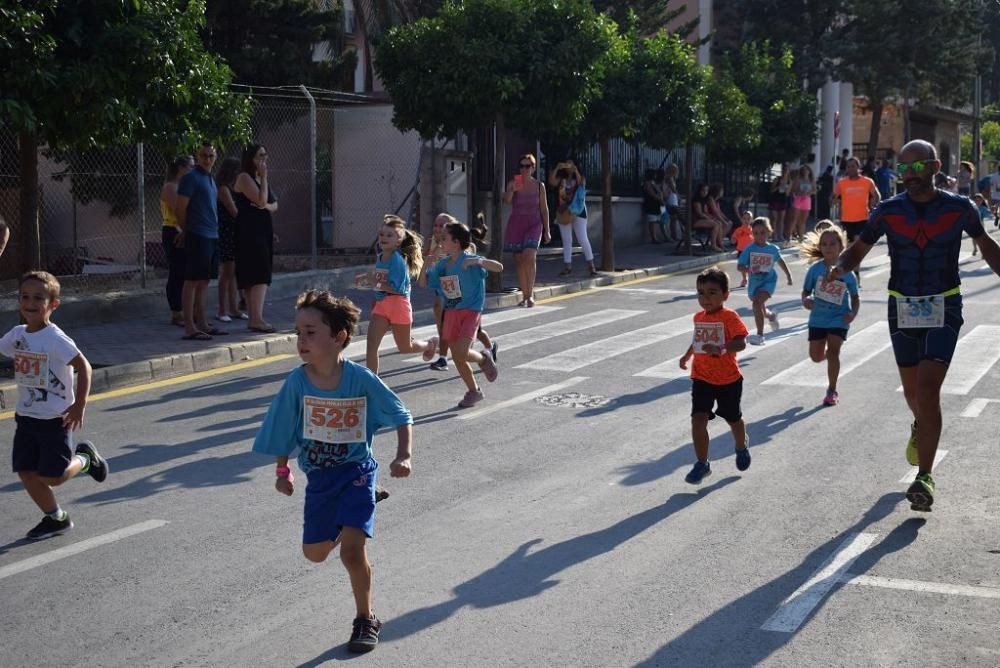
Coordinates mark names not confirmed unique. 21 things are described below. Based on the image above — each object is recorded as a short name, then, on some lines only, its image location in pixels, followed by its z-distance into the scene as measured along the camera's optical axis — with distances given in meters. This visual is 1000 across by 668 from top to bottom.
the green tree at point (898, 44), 40.50
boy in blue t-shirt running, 5.11
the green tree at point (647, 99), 22.02
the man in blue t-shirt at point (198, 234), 13.36
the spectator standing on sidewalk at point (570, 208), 20.91
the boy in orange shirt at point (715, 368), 7.96
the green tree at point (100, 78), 10.76
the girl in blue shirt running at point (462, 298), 10.50
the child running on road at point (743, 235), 20.24
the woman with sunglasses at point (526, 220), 17.61
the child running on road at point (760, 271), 13.89
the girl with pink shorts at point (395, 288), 10.75
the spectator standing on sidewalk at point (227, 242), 14.20
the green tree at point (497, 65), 17.94
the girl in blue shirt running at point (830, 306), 10.57
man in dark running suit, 7.16
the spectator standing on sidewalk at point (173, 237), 13.92
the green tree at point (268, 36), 21.91
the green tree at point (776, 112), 31.02
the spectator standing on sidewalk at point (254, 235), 13.87
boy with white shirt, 6.71
